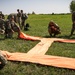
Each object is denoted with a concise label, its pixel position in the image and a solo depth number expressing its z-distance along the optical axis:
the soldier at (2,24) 4.91
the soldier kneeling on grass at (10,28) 4.83
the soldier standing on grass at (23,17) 7.03
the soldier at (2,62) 2.53
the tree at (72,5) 47.86
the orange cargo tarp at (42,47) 3.36
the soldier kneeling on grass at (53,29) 5.18
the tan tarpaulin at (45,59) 2.70
